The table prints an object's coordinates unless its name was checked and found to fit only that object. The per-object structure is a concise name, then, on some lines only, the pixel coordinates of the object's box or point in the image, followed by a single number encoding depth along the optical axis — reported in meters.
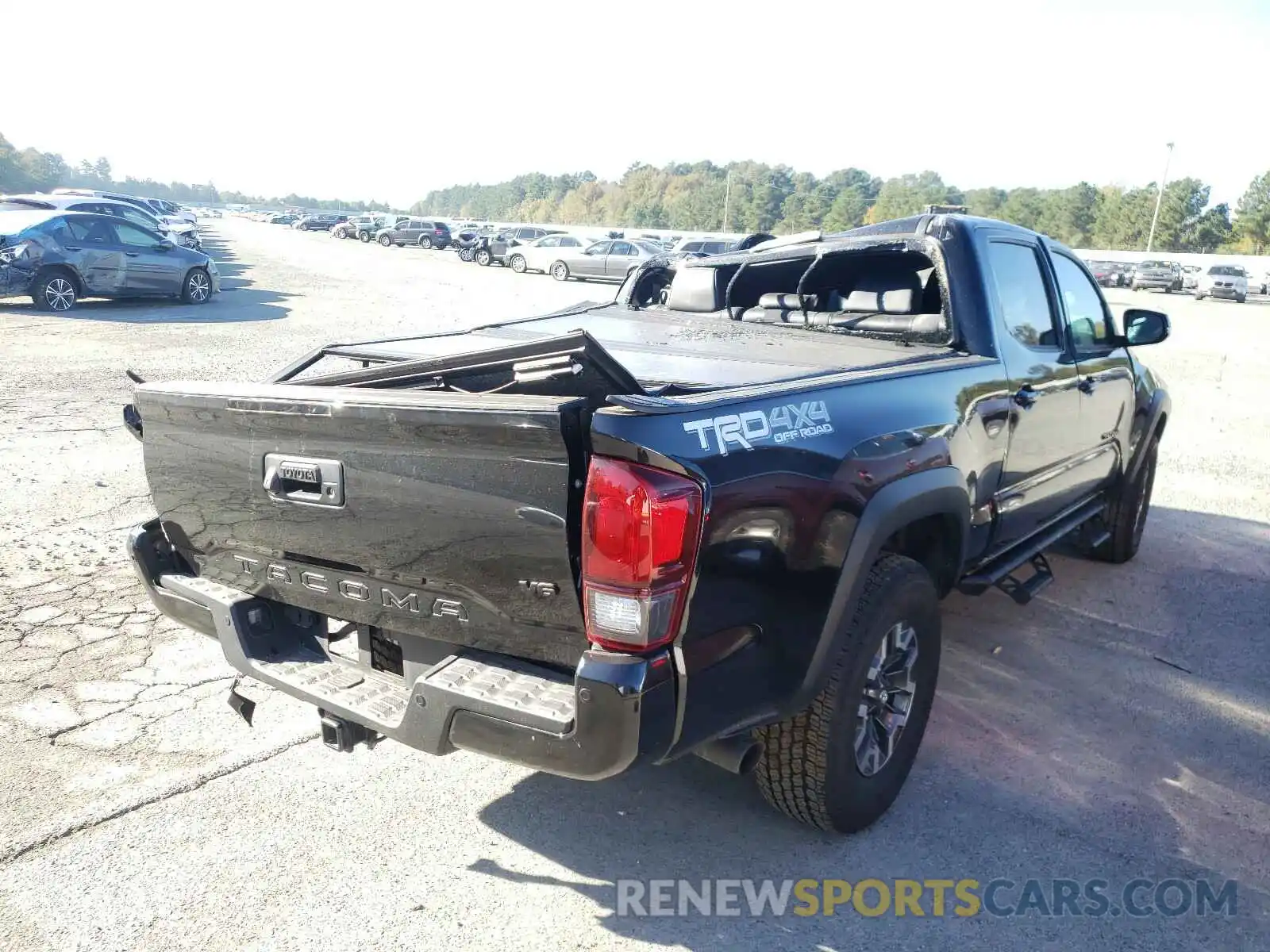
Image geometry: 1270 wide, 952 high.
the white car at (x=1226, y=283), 37.34
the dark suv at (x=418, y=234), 49.03
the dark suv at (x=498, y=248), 37.81
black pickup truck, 2.20
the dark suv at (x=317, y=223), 68.50
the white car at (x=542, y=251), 34.16
